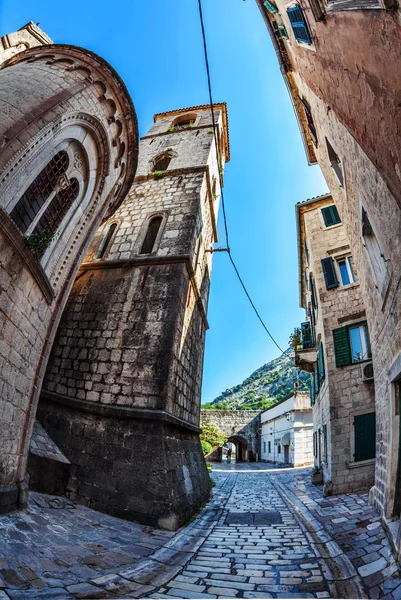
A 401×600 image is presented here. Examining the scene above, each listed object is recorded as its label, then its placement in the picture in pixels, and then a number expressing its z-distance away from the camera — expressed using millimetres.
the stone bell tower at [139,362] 5824
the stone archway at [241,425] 28802
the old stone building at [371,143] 3582
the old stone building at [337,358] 8484
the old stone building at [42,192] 4414
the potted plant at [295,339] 13734
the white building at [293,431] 19672
